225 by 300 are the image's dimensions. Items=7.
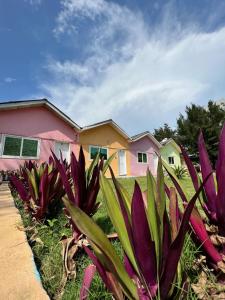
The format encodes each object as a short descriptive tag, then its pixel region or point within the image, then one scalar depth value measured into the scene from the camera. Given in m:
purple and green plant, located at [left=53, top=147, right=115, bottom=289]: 1.68
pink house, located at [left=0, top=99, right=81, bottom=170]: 11.89
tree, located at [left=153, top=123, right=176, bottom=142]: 46.05
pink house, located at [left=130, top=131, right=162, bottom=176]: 19.67
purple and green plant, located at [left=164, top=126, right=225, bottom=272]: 1.10
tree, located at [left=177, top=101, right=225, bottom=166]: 31.07
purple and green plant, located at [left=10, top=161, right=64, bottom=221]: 2.57
